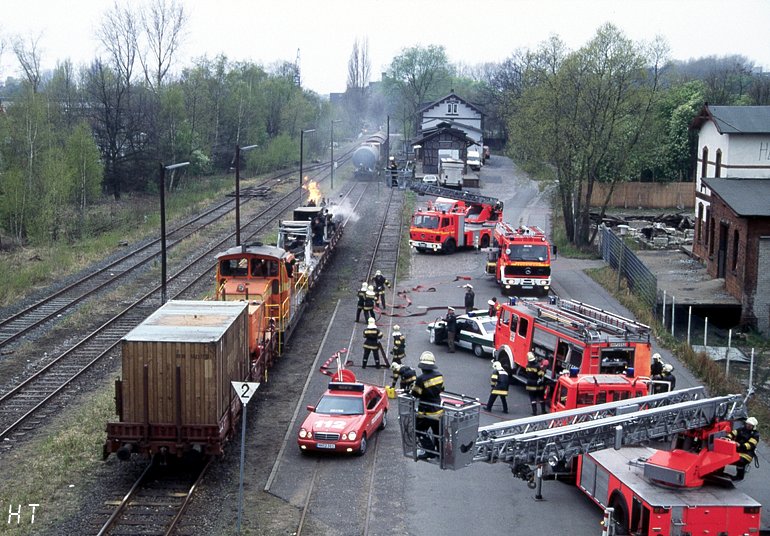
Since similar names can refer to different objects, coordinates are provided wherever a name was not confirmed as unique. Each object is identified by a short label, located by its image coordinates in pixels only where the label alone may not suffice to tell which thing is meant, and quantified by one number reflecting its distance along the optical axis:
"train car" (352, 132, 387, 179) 80.00
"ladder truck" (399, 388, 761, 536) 13.27
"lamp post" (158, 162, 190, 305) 30.97
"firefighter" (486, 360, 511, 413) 22.61
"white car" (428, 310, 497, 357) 28.27
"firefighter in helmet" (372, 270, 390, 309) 34.22
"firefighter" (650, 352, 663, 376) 23.02
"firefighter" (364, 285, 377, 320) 30.91
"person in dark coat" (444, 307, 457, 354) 28.61
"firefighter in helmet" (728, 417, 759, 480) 15.27
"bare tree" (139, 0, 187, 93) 77.81
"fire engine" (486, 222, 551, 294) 36.84
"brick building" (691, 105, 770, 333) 35.00
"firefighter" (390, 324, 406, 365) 25.28
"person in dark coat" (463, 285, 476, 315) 33.09
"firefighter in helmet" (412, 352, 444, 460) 13.09
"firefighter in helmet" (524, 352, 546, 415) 21.97
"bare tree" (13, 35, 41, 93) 80.19
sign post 15.97
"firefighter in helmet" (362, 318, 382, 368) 26.06
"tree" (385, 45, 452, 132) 127.38
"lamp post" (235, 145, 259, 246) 38.28
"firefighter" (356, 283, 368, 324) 31.28
